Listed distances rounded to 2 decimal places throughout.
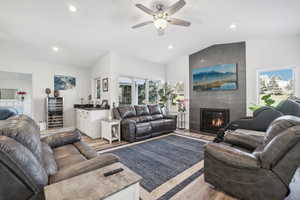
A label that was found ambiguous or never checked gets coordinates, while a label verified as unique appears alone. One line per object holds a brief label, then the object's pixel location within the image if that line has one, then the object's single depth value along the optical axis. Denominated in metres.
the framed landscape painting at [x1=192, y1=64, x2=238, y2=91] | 4.75
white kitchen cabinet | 4.38
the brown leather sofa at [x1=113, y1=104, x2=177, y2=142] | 4.07
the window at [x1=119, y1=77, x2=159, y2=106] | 5.49
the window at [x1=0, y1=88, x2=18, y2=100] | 5.51
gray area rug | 2.30
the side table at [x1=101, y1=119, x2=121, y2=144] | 4.02
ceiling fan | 2.38
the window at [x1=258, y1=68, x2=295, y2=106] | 3.98
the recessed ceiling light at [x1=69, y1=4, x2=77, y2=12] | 2.83
